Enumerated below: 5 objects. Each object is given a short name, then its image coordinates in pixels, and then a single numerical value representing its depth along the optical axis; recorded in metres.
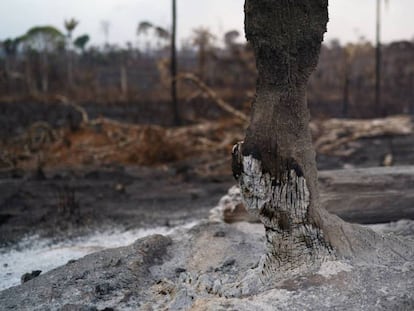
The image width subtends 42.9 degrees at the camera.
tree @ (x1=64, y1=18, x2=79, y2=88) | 30.50
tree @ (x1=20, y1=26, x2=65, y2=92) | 34.28
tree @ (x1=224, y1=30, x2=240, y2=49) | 27.72
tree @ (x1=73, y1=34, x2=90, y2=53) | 42.25
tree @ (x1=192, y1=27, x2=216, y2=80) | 23.63
